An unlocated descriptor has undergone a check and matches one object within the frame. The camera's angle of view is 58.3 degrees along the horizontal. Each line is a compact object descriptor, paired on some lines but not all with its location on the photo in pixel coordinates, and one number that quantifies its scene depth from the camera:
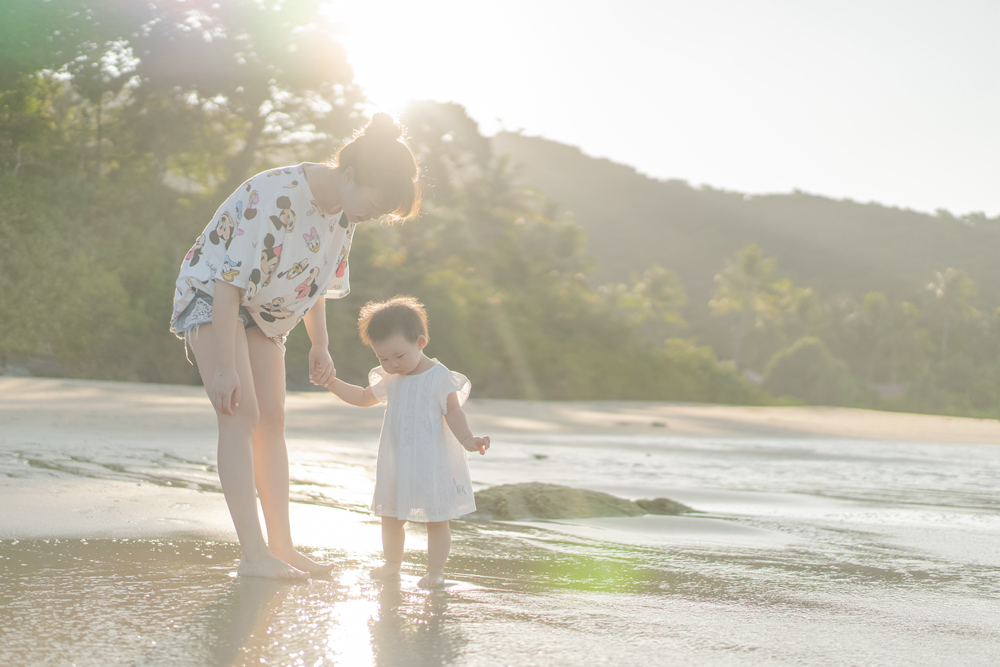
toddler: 2.70
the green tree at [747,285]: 65.25
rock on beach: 4.15
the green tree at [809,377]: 48.22
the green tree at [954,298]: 75.09
